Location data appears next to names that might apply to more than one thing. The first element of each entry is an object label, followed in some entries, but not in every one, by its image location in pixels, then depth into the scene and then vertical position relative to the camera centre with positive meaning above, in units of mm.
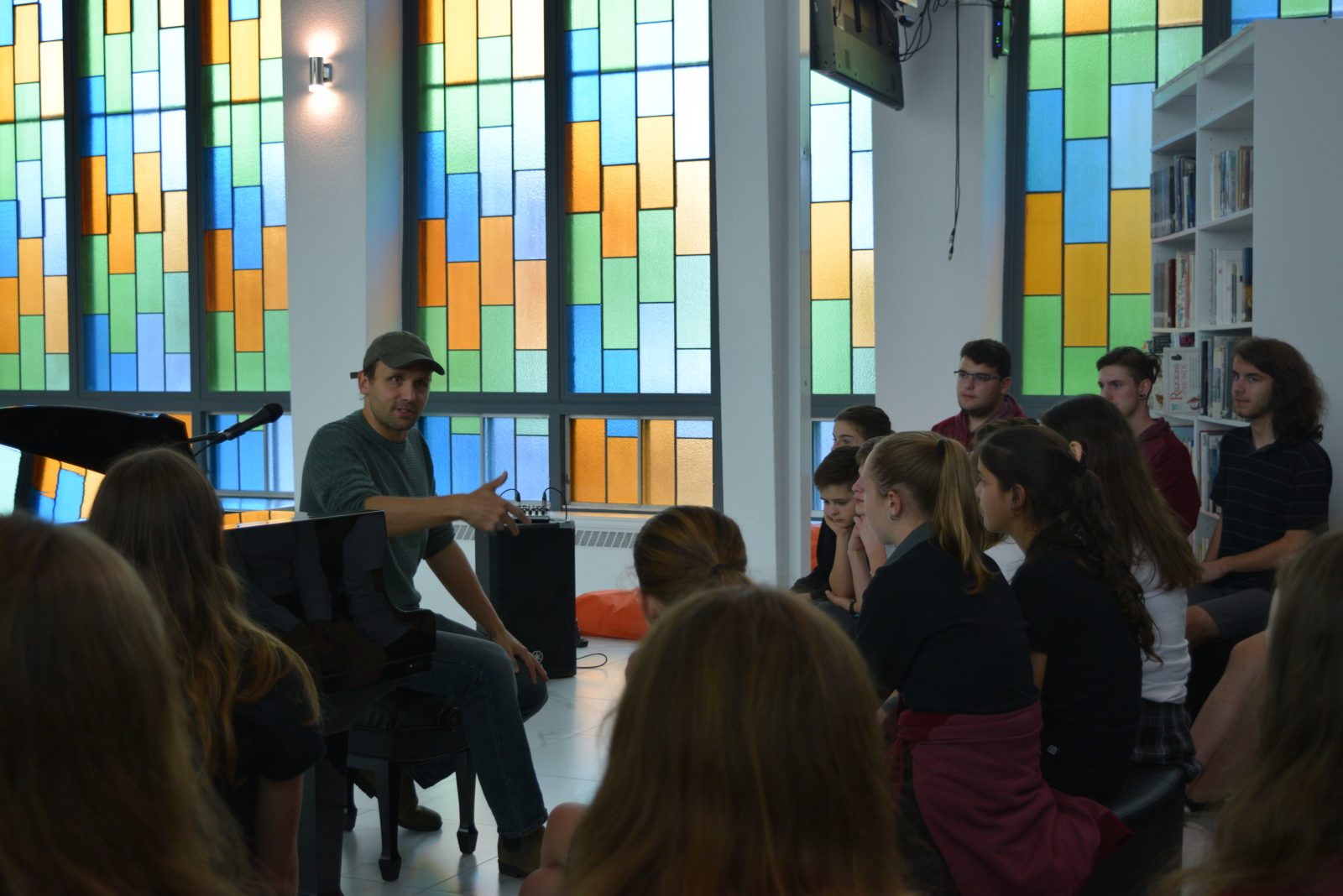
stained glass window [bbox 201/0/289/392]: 7746 +1072
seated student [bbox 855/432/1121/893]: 2230 -635
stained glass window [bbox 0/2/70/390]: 8273 +1133
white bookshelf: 4297 +589
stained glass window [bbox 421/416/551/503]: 7426 -494
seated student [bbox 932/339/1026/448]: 4785 -53
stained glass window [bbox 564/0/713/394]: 7031 +963
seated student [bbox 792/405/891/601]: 4164 -234
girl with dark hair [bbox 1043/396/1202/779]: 2865 -452
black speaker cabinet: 5672 -984
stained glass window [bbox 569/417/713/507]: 7156 -532
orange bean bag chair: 6477 -1260
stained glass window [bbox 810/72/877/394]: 6801 +715
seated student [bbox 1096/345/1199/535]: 4422 -220
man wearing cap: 3279 -518
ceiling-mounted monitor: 4723 +1272
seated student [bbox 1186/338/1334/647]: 3996 -379
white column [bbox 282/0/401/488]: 7137 +967
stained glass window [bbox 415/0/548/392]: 7332 +1022
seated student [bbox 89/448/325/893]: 1970 -444
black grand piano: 2707 -563
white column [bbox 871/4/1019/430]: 6180 +691
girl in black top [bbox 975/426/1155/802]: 2498 -548
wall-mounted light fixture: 7105 +1656
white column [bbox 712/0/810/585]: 5035 +361
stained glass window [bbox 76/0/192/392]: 7984 +1096
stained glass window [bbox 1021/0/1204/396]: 6348 +975
